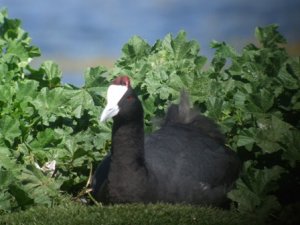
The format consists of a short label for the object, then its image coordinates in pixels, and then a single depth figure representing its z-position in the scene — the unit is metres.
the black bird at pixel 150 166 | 12.07
